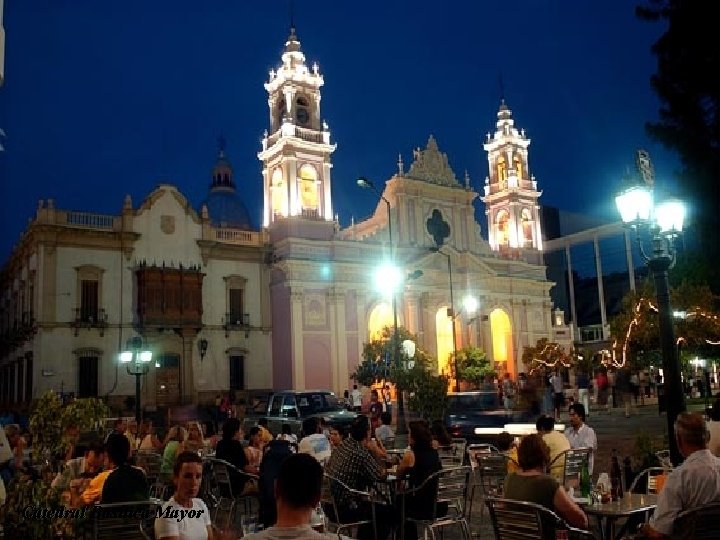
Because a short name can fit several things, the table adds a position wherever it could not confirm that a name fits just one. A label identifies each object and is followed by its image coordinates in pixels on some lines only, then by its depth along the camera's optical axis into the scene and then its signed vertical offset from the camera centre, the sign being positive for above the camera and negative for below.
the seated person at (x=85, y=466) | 8.13 -0.84
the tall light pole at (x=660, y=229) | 9.98 +2.17
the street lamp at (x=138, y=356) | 22.79 +1.51
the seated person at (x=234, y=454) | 10.57 -0.93
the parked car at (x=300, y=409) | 21.34 -0.61
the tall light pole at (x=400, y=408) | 24.30 -0.80
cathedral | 33.47 +5.88
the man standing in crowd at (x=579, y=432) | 10.52 -0.83
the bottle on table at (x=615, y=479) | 7.27 -1.12
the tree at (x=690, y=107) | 18.56 +7.18
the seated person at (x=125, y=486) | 6.56 -0.82
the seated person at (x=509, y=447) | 9.48 -1.04
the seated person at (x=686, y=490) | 5.26 -0.88
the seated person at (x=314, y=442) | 10.57 -0.80
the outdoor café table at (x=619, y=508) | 6.20 -1.19
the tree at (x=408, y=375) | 21.69 +0.44
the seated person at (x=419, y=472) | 8.04 -1.01
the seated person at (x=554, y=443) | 9.38 -0.88
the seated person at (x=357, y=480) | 7.97 -1.07
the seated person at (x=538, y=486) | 5.63 -0.87
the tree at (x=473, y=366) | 40.75 +0.92
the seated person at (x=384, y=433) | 14.24 -0.96
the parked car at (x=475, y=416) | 17.73 -0.99
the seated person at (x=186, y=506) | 5.05 -0.81
